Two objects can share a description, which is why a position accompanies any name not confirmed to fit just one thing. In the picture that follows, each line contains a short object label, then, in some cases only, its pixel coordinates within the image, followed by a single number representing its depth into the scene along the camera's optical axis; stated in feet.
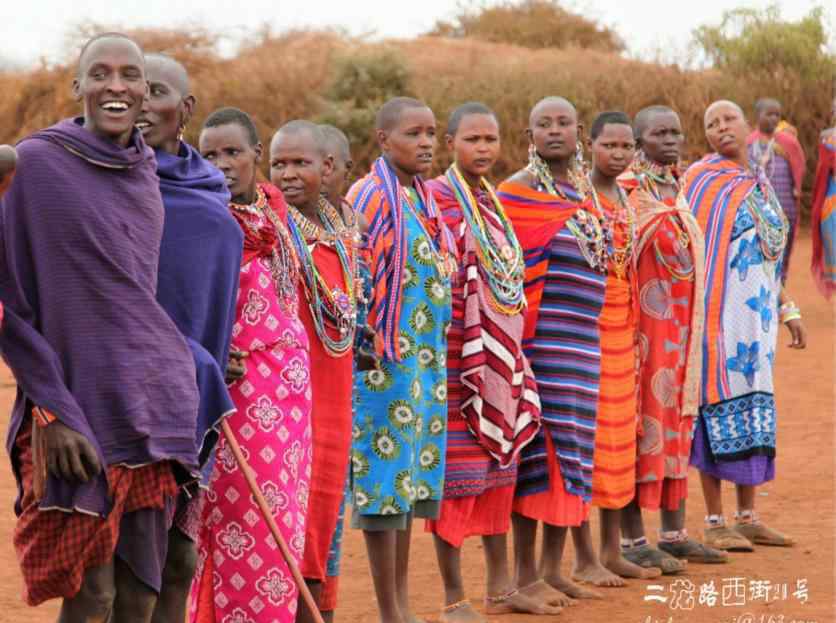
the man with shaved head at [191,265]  30.08
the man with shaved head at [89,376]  26.89
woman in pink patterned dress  32.23
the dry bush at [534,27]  245.88
